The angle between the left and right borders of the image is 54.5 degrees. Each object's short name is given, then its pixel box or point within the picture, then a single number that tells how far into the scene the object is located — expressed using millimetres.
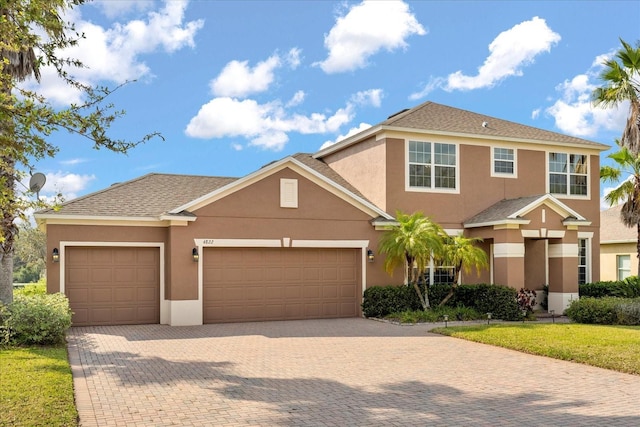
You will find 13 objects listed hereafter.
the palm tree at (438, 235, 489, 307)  18234
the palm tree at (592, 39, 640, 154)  22359
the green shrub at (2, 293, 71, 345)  12625
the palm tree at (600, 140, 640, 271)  22562
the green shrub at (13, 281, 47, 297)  20572
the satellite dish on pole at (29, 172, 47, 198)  15986
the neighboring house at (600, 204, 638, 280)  28500
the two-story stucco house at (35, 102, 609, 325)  17125
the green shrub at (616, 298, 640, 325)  17531
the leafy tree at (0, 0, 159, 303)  6531
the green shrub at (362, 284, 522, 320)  18297
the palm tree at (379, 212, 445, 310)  17875
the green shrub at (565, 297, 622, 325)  17594
